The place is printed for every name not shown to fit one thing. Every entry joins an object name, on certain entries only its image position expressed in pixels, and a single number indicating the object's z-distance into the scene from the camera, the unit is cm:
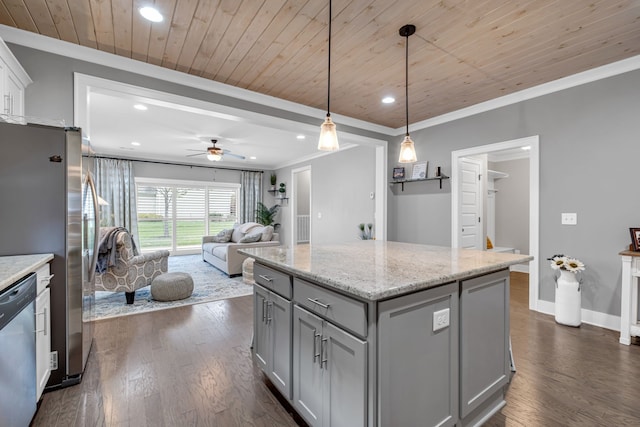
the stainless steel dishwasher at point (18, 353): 126
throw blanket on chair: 352
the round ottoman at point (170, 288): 384
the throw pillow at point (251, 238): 552
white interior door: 433
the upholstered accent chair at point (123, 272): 365
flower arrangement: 295
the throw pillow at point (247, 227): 621
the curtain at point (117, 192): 671
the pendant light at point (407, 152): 252
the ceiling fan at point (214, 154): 539
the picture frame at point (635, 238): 261
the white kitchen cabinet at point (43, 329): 170
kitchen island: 122
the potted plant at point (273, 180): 881
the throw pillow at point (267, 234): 566
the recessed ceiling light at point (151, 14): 209
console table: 255
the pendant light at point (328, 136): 211
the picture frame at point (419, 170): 459
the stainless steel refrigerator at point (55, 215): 182
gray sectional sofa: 520
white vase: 297
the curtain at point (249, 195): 859
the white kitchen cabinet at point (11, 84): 198
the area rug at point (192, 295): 354
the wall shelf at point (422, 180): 433
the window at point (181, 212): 749
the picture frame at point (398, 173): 488
